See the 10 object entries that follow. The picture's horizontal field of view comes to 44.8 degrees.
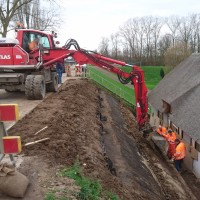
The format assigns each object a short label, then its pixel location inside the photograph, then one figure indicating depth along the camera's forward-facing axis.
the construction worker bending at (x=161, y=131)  10.28
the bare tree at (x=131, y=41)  65.78
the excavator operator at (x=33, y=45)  10.24
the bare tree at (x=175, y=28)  66.69
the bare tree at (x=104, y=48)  71.26
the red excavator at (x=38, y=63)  8.97
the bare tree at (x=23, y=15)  21.90
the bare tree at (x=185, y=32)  64.82
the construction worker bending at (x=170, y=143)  9.65
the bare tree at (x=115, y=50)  68.21
